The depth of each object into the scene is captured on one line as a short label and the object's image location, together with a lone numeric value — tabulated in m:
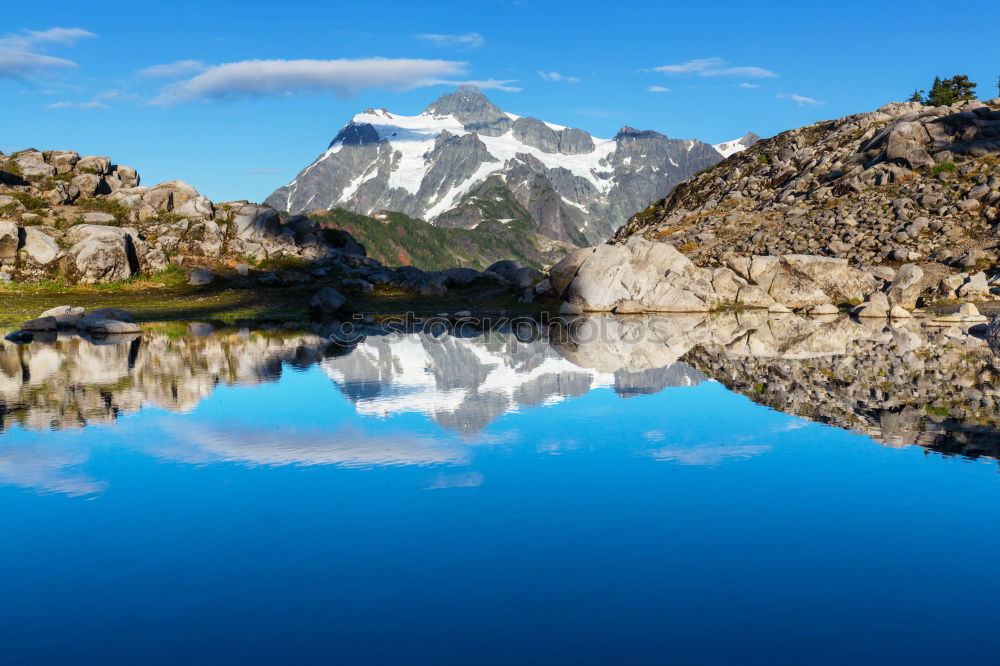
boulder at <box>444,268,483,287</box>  88.81
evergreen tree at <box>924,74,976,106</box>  142.25
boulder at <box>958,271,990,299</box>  66.56
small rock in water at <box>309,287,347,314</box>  69.44
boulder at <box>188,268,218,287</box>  78.44
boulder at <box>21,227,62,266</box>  74.00
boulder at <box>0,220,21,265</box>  73.06
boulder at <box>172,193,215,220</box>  89.69
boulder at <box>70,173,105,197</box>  90.25
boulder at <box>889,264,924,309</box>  68.31
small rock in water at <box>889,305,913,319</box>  62.38
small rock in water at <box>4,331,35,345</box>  45.12
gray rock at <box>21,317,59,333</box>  51.19
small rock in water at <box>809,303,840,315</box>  67.91
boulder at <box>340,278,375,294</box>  81.75
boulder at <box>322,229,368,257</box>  99.88
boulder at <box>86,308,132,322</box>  53.78
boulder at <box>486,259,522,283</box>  93.11
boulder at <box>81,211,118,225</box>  83.19
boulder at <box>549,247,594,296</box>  78.65
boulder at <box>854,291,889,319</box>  64.56
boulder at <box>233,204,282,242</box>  90.06
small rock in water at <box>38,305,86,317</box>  55.50
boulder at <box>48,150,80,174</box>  93.56
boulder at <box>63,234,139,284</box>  73.62
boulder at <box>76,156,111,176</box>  94.56
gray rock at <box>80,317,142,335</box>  49.78
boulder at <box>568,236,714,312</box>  71.69
